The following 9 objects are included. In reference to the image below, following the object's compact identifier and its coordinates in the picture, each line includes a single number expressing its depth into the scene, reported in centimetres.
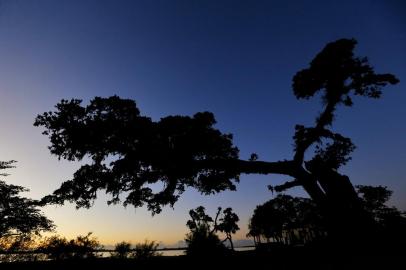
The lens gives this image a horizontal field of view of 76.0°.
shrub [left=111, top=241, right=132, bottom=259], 1363
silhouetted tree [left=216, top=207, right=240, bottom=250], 3284
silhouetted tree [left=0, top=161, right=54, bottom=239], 2327
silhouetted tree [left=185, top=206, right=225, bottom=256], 1196
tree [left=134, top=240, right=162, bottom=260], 1400
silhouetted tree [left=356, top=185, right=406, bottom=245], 4508
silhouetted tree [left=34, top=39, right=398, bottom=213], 1502
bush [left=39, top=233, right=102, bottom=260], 1240
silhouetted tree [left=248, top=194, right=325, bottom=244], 4391
